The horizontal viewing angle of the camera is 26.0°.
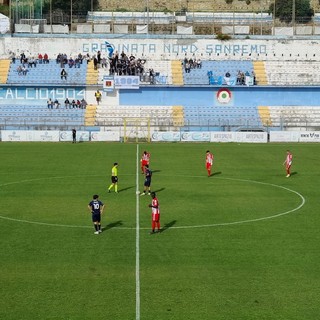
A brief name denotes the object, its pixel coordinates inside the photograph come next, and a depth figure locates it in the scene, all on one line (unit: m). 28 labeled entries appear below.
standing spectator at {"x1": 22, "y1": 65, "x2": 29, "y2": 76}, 79.06
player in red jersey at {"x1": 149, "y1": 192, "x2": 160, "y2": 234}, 25.58
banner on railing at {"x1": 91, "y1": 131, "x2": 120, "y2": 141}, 65.75
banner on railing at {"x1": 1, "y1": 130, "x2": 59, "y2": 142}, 65.12
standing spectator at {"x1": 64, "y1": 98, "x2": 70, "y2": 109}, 74.94
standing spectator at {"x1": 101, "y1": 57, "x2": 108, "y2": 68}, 80.06
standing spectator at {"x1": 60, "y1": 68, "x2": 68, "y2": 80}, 78.12
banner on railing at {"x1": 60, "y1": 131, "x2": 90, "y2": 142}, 65.12
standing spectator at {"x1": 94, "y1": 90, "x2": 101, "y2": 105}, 75.81
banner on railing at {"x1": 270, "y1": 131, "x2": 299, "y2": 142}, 66.25
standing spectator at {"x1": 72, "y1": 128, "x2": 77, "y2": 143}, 63.28
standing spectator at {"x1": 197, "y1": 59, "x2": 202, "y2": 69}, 81.22
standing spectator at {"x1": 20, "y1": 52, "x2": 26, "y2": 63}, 80.31
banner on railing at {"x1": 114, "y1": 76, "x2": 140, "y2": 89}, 76.69
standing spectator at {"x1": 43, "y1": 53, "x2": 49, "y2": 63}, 81.19
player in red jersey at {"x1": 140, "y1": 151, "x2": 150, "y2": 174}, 40.38
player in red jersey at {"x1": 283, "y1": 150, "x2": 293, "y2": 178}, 41.05
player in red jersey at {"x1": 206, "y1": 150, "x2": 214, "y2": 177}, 41.38
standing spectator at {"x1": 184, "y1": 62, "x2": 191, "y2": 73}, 80.19
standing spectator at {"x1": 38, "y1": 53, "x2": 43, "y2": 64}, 81.28
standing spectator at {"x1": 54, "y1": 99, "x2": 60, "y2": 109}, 74.94
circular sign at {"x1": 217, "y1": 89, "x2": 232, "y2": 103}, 77.50
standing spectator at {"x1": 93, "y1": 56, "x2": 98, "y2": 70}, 79.38
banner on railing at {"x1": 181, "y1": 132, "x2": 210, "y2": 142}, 65.75
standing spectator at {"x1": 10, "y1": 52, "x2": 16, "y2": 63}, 81.06
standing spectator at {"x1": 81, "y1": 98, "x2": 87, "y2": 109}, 74.99
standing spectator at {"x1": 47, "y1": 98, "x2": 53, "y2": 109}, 74.94
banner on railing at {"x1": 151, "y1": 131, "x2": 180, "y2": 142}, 65.88
